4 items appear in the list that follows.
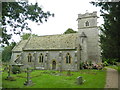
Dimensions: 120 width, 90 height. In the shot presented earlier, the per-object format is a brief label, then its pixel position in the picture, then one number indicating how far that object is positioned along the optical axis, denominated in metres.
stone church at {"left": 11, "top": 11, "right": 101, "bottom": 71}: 25.97
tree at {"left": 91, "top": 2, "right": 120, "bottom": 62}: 13.99
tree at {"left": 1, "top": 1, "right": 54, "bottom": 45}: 9.02
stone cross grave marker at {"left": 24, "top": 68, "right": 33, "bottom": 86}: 13.05
